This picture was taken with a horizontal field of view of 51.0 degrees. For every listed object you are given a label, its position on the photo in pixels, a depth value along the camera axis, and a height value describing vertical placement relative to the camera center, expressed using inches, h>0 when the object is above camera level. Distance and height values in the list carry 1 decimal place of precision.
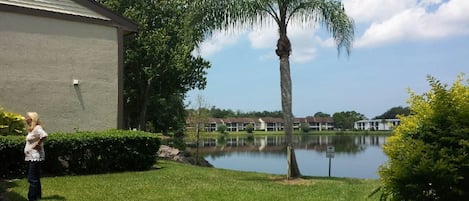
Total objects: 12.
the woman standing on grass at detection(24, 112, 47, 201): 334.0 -19.3
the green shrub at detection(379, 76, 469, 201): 189.5 -12.2
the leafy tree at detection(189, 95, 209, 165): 1370.6 +17.6
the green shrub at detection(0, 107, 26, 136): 503.5 +0.8
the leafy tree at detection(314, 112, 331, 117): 5369.1 +106.8
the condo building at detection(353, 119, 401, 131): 4185.5 -13.1
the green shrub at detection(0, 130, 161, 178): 459.8 -28.8
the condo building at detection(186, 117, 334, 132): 4752.5 +8.7
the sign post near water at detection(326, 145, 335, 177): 704.4 -40.7
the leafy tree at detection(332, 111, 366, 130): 4515.3 +51.4
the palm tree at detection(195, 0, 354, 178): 495.5 +109.9
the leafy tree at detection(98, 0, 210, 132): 1045.2 +137.1
